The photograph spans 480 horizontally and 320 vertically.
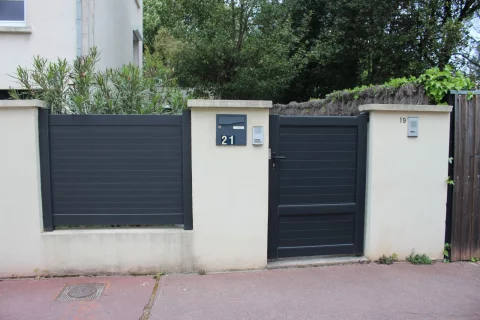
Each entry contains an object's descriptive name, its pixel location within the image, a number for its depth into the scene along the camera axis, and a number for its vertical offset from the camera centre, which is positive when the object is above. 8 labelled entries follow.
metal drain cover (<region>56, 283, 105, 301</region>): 3.86 -1.64
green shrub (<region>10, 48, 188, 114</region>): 4.58 +0.59
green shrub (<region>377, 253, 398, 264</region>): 4.84 -1.55
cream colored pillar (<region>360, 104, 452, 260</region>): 4.79 -0.54
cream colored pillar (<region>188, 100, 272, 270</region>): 4.45 -0.66
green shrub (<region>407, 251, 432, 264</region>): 4.88 -1.55
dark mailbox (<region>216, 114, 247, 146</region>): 4.44 +0.11
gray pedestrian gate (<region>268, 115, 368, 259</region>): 4.70 -0.59
